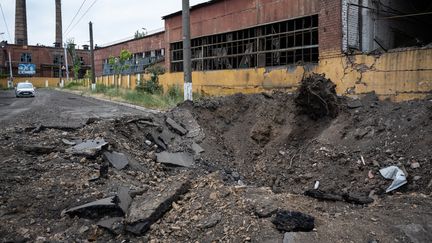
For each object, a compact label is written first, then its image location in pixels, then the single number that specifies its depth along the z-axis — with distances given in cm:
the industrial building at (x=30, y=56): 5912
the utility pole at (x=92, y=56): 3494
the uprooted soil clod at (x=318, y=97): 1060
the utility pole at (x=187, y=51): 1484
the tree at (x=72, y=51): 5544
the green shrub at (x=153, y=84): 2458
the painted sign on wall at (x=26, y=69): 5931
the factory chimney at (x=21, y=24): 5914
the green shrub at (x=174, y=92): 2043
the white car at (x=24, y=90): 3253
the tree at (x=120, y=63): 3150
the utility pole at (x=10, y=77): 5385
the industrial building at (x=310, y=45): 1116
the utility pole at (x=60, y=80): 5347
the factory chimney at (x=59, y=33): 6338
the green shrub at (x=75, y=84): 4864
